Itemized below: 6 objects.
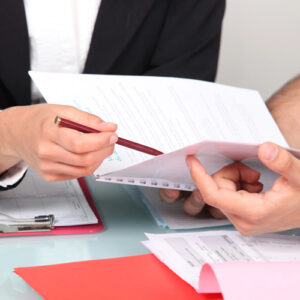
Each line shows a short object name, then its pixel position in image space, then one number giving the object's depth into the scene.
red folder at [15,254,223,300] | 1.17
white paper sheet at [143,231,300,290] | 1.23
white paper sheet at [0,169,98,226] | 1.34
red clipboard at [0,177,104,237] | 1.30
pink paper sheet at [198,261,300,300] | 1.13
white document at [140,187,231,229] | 1.39
